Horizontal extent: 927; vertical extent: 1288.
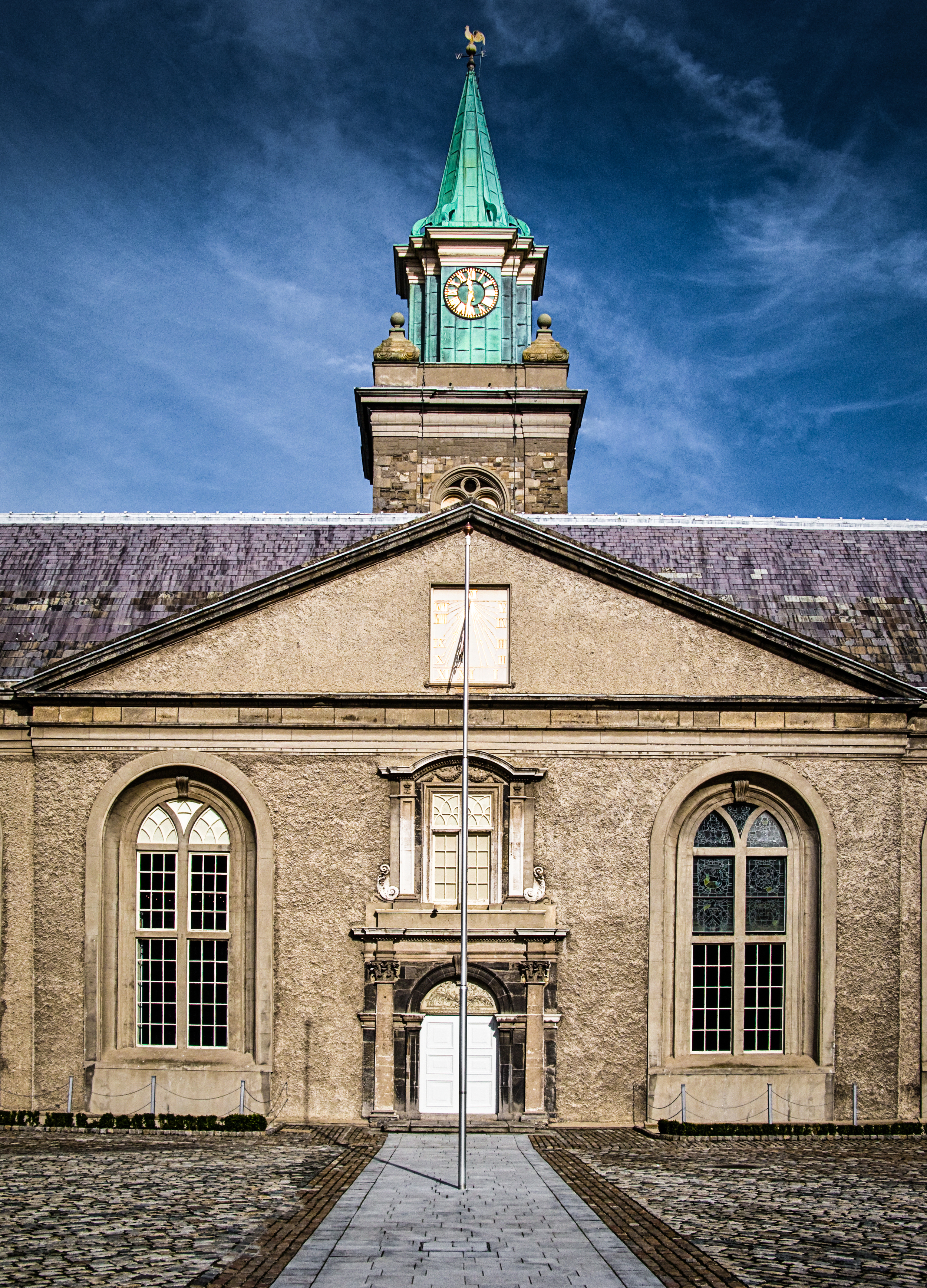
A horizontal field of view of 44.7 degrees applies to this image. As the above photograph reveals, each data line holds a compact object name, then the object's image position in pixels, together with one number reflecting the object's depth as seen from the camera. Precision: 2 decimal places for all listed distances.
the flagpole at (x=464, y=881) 16.34
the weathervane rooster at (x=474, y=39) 39.22
